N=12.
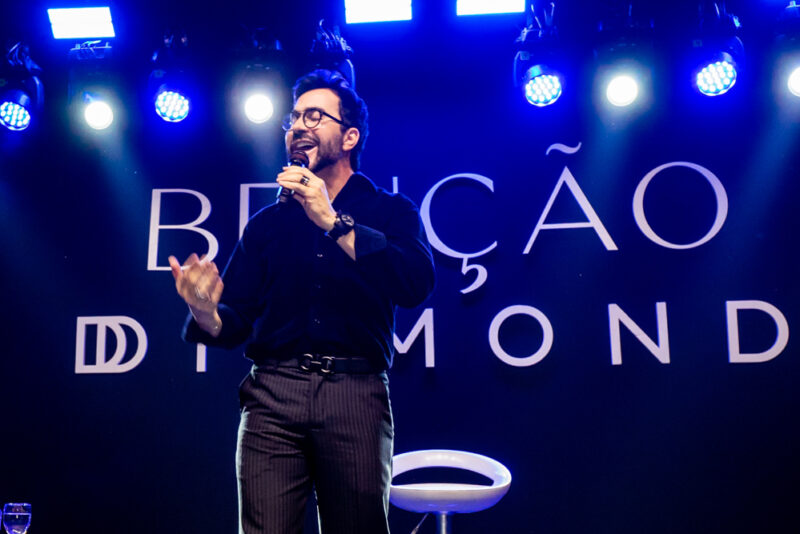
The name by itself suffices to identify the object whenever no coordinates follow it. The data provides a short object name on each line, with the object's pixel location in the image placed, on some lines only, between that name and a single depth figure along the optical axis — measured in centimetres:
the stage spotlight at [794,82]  429
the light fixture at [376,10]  458
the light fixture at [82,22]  466
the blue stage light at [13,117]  446
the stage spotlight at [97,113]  450
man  206
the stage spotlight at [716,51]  413
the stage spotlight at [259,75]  431
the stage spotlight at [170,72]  438
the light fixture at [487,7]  453
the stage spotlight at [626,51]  421
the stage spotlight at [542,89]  428
